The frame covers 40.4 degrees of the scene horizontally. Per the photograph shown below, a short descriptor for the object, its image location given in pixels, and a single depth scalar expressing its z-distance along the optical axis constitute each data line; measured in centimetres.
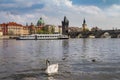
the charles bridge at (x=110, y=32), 9366
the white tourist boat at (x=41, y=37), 8713
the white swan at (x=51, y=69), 1214
